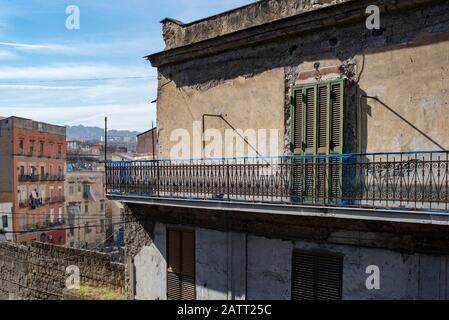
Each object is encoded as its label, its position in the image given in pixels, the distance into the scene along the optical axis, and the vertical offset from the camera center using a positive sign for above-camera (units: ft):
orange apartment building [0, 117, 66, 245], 132.77 -4.10
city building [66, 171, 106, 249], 165.27 -17.46
